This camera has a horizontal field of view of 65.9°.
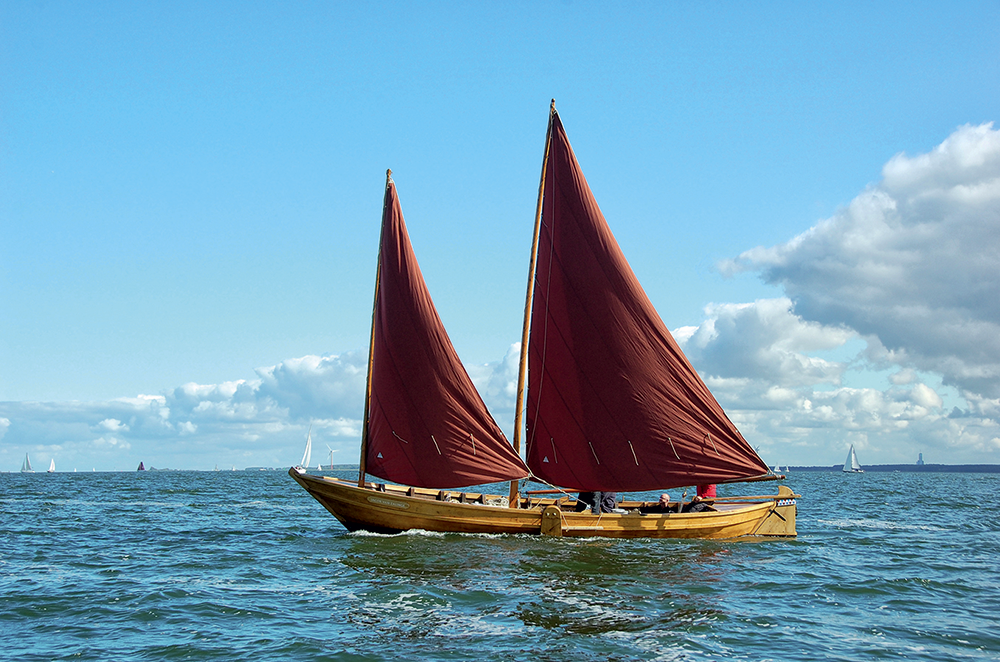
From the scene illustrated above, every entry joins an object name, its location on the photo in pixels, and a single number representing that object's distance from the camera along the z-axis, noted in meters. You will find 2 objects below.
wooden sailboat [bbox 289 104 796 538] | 24.62
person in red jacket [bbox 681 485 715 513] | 25.83
